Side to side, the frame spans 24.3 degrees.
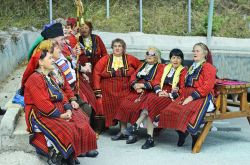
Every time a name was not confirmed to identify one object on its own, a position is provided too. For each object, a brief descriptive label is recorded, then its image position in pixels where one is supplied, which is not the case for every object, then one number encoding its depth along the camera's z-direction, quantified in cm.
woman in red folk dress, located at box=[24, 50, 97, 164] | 575
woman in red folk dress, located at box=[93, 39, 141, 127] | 779
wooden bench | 705
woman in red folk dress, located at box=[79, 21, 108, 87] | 822
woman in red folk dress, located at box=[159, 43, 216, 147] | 692
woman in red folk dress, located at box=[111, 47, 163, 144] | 745
